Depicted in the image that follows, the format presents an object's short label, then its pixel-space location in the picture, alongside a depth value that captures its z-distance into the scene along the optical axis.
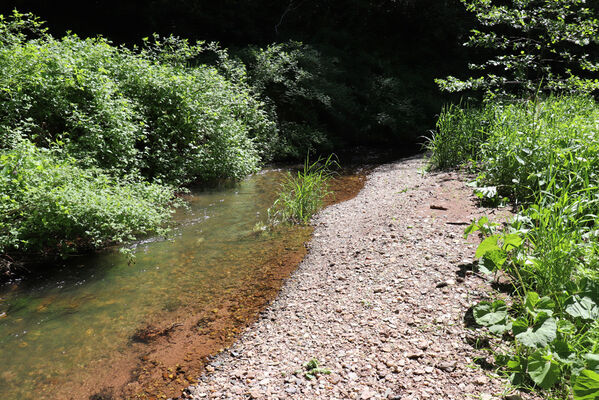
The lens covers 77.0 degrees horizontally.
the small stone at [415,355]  2.56
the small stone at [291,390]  2.49
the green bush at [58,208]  4.23
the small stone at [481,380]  2.23
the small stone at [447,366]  2.40
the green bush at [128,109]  5.61
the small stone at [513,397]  2.05
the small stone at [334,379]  2.51
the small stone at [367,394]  2.34
